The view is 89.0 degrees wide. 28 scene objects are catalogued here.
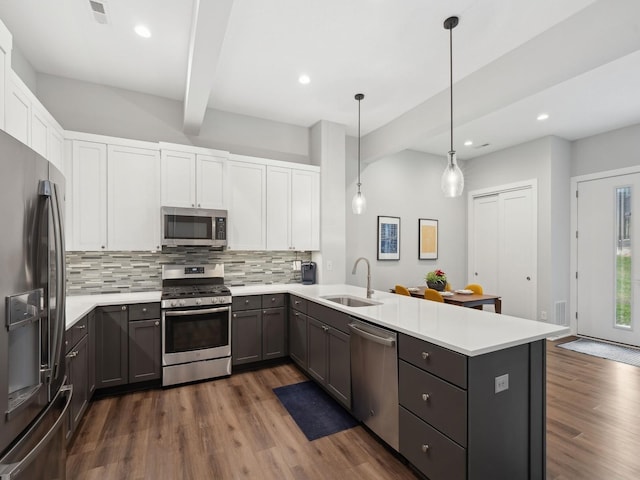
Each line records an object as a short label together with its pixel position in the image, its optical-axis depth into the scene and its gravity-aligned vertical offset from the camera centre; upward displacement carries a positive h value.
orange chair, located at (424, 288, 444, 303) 4.08 -0.72
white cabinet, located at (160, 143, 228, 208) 3.55 +0.70
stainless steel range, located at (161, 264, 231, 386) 3.21 -0.97
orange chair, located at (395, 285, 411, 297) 4.48 -0.72
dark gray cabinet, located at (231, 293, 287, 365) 3.57 -1.02
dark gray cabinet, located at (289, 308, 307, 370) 3.45 -1.09
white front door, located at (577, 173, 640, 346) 4.55 -0.29
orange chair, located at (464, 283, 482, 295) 4.68 -0.73
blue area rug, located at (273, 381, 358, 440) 2.51 -1.46
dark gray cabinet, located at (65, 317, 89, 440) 2.24 -0.97
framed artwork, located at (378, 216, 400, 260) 5.39 +0.02
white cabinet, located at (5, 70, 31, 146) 1.96 +0.84
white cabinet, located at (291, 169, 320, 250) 4.32 +0.39
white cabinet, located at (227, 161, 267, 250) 3.94 +0.41
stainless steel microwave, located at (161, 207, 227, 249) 3.48 +0.13
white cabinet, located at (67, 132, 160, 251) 3.20 +0.44
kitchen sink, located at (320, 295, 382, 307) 3.23 -0.64
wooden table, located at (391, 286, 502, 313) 4.05 -0.78
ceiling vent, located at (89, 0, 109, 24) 2.32 +1.68
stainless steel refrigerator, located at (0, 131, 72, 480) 1.10 -0.29
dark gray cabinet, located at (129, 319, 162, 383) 3.10 -1.07
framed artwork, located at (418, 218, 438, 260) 5.85 +0.00
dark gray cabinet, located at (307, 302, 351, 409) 2.67 -1.01
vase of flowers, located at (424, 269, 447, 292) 4.75 -0.61
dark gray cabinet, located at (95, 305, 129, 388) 2.97 -1.00
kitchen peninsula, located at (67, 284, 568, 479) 1.63 -0.85
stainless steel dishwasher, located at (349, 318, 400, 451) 2.11 -0.99
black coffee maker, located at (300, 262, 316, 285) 4.45 -0.47
